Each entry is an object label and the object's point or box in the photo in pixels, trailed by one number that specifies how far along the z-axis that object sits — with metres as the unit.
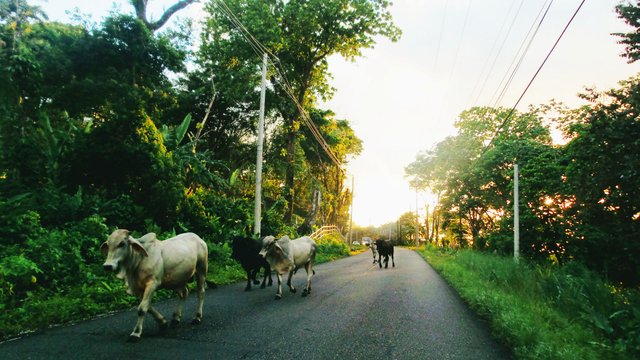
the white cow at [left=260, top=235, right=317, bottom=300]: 9.24
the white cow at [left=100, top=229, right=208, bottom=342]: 5.02
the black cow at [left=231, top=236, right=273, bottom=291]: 10.44
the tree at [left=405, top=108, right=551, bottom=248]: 26.89
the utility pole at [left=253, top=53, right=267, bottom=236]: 15.35
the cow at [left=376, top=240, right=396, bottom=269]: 19.77
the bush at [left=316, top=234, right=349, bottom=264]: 23.85
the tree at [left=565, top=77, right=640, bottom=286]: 10.30
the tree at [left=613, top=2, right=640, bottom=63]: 10.03
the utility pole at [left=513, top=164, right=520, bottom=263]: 19.33
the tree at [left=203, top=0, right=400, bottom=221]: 24.09
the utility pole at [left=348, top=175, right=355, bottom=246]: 43.49
